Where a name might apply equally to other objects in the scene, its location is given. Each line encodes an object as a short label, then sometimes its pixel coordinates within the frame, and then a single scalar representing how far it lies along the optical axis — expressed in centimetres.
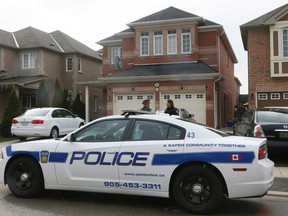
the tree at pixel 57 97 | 2423
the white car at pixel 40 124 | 1317
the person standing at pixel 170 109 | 952
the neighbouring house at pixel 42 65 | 2548
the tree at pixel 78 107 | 2459
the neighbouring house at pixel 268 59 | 1634
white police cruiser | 468
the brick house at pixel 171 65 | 1822
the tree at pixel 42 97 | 2287
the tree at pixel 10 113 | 1695
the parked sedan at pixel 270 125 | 809
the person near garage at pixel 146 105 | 988
